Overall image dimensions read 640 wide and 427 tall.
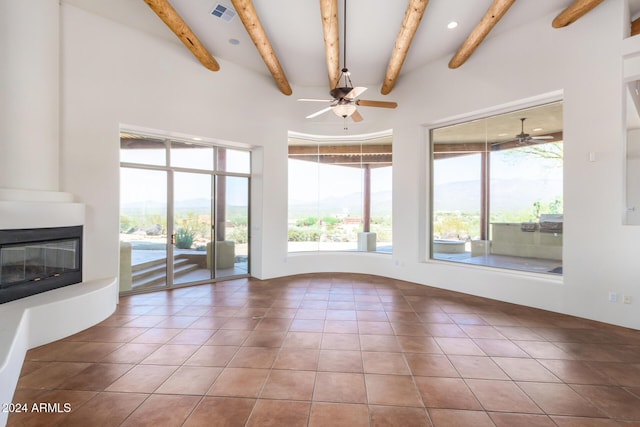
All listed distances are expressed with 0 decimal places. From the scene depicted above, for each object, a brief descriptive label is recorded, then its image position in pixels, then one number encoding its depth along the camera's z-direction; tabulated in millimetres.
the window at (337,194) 6918
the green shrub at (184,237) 5531
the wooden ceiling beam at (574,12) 3717
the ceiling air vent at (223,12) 4062
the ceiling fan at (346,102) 3938
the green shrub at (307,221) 6988
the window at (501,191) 4539
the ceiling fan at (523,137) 4701
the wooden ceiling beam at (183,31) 3818
